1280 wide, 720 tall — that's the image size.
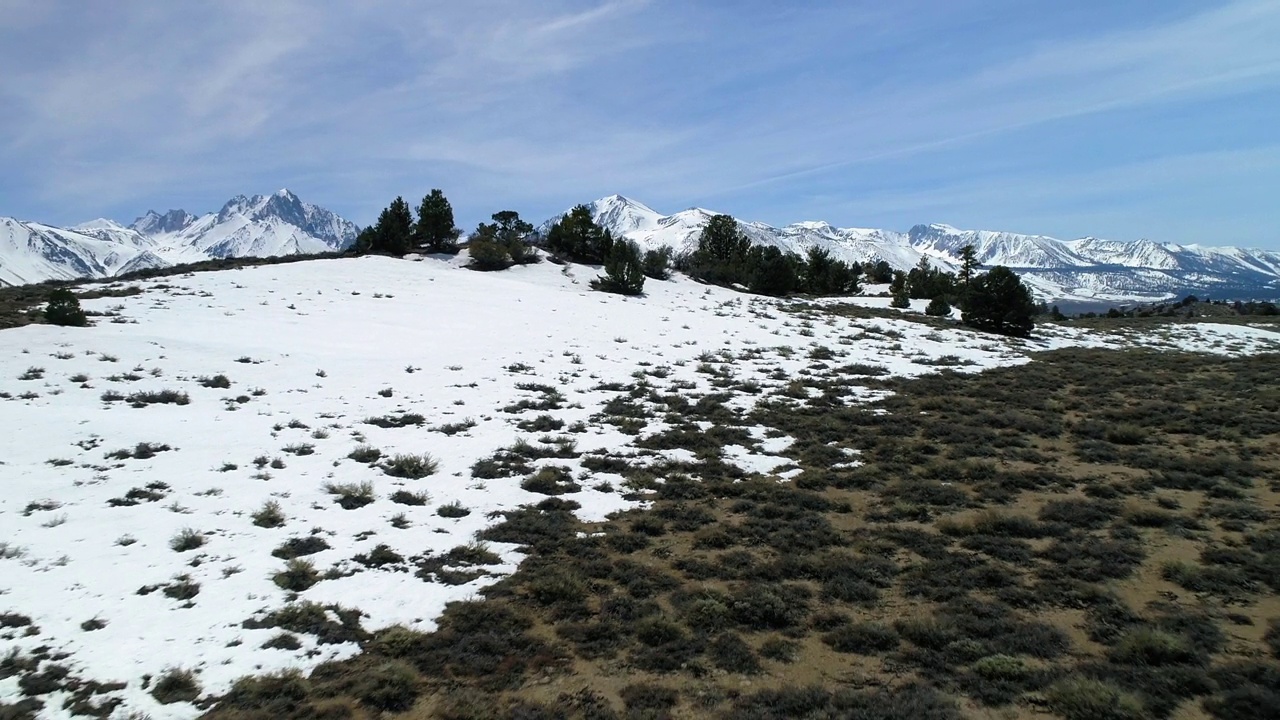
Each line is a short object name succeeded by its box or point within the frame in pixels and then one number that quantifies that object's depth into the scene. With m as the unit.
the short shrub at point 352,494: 10.72
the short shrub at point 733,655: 6.69
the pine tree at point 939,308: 43.38
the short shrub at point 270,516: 9.70
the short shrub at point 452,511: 10.61
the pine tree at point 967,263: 60.16
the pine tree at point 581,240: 57.50
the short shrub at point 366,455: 12.66
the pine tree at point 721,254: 61.97
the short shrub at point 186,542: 8.71
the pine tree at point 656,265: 55.66
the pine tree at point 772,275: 57.25
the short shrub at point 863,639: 6.96
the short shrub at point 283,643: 6.91
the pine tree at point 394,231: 52.75
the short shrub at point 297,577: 8.05
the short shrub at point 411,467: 12.20
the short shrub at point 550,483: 11.96
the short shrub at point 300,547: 8.83
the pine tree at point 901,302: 48.81
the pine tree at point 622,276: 46.13
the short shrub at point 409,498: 10.92
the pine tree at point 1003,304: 35.62
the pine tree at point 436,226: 52.97
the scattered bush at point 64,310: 20.64
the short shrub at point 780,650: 6.88
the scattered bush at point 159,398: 14.77
